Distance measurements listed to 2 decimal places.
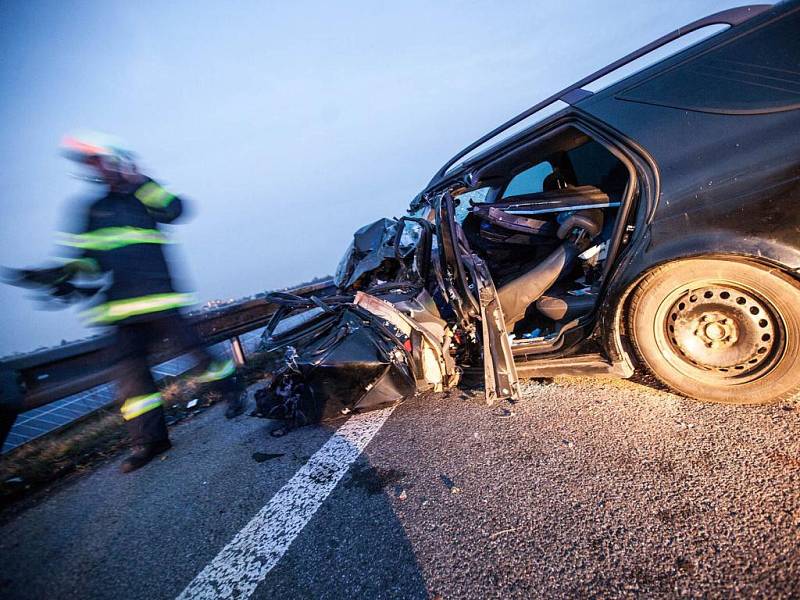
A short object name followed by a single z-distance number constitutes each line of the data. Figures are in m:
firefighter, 2.39
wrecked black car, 1.55
